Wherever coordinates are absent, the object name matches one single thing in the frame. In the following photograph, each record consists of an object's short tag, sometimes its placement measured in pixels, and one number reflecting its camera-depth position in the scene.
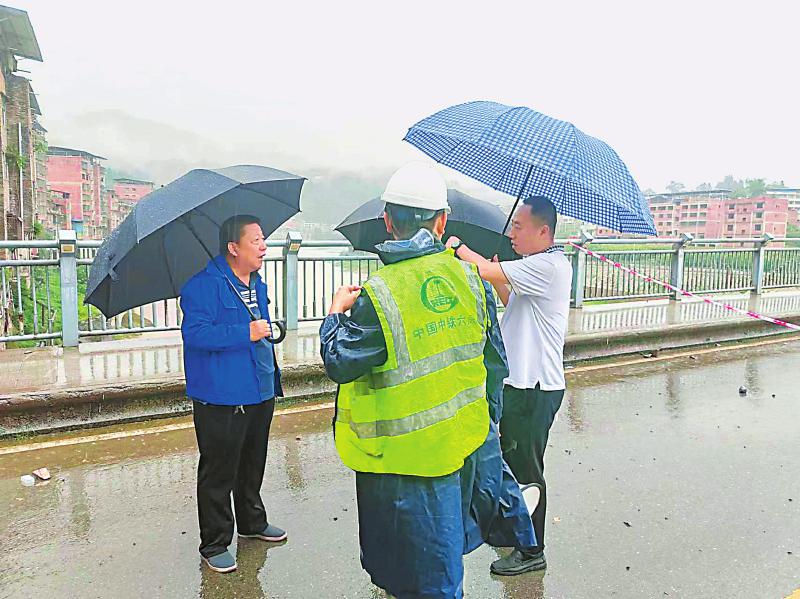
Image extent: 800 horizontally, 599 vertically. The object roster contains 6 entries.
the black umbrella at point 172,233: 2.64
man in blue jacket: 2.93
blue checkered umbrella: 2.88
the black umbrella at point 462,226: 3.43
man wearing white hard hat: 1.98
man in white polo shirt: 2.98
